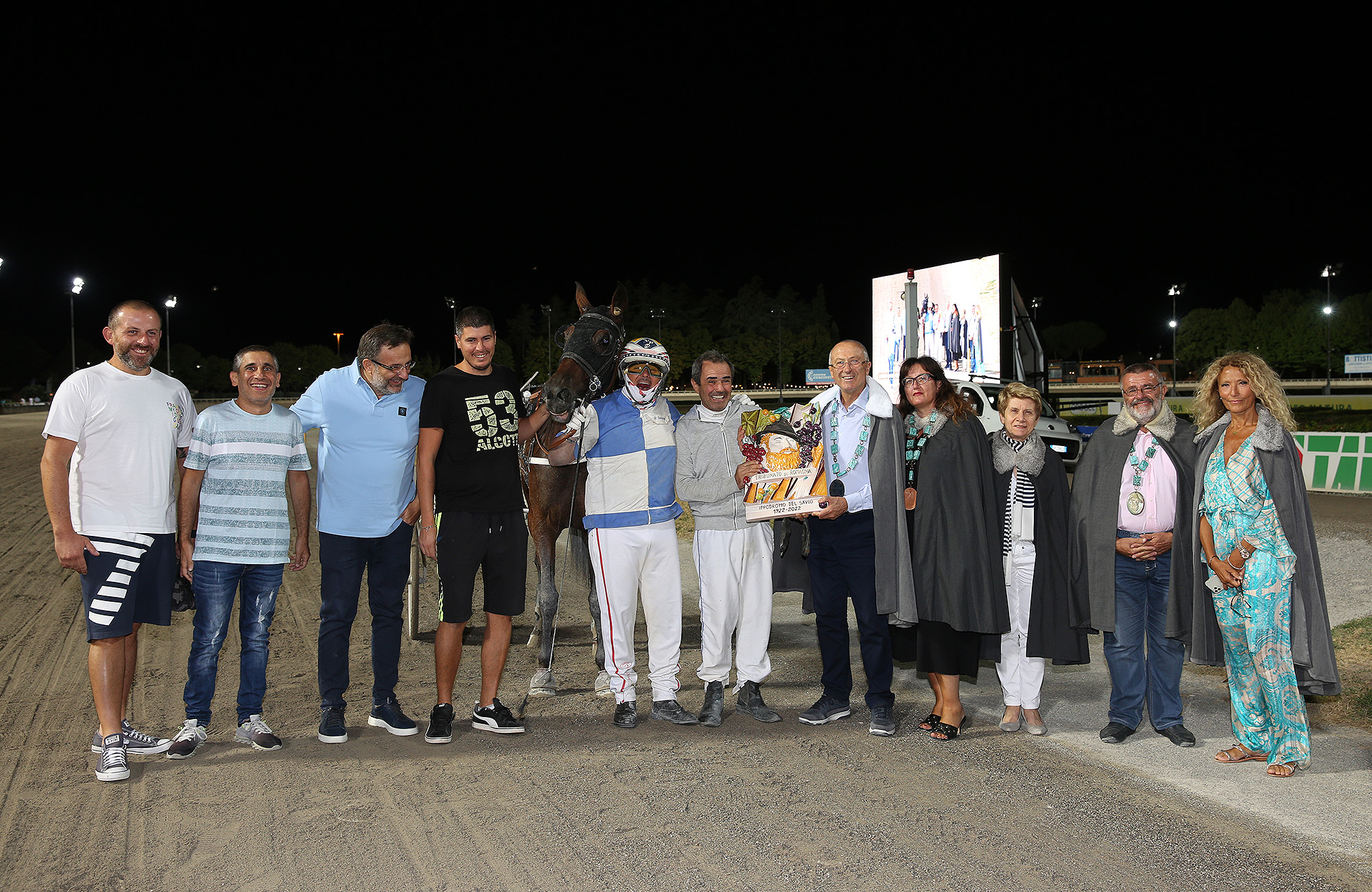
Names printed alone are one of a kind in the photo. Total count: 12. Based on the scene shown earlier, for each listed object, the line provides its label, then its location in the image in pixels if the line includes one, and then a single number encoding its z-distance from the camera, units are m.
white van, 16.31
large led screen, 19.86
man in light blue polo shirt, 4.58
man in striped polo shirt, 4.45
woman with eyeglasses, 4.56
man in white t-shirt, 4.10
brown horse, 5.22
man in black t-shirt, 4.57
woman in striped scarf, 4.68
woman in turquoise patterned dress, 4.13
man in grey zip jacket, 4.92
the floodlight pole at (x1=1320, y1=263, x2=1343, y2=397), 39.34
